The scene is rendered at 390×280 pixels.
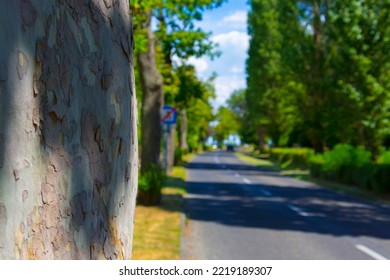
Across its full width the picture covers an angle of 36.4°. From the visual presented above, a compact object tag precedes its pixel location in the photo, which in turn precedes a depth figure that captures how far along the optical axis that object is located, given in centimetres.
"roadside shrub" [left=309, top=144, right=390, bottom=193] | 2138
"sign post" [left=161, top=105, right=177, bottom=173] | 2108
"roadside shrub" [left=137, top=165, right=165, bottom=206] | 1467
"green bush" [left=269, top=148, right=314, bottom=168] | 4249
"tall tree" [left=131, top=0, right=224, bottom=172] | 1694
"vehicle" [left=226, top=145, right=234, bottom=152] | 12394
